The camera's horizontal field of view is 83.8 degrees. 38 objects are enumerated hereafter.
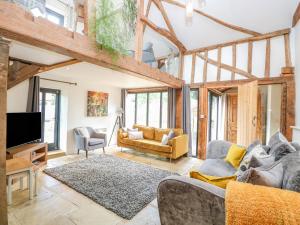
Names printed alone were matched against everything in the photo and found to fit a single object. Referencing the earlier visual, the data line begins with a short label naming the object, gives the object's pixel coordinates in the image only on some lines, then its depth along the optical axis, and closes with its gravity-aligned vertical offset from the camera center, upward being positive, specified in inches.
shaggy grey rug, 94.6 -49.2
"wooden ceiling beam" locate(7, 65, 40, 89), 132.7 +30.5
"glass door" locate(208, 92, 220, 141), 218.8 -0.9
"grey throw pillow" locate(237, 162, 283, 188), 46.9 -18.3
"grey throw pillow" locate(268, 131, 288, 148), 84.0 -12.6
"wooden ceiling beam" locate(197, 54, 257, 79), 164.4 +49.5
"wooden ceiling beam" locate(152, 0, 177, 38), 159.2 +100.6
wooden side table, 88.4 -32.2
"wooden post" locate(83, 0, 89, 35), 86.5 +50.2
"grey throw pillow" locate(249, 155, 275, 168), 63.1 -18.4
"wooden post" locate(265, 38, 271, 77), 155.1 +53.2
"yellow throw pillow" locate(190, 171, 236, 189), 55.6 -22.1
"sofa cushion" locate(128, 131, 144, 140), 203.5 -26.8
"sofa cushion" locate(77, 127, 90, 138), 186.0 -22.0
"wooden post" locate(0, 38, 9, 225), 51.8 -5.6
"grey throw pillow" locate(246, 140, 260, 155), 101.9 -19.0
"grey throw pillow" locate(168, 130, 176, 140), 179.1 -23.0
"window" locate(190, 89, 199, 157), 202.5 -4.8
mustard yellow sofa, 171.0 -32.9
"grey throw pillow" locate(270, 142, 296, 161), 70.4 -14.8
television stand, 118.2 -31.5
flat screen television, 121.7 -13.1
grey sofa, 43.8 -24.1
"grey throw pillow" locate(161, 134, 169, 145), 178.4 -28.3
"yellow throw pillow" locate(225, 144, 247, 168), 104.3 -26.0
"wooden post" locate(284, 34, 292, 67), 145.7 +56.4
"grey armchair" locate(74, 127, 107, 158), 176.2 -30.7
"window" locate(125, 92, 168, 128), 231.5 +6.4
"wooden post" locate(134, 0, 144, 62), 126.7 +61.3
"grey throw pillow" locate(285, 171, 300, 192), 44.4 -18.3
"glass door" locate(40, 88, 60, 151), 174.1 -3.4
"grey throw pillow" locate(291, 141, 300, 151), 81.3 -15.3
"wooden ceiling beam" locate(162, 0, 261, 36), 160.6 +86.6
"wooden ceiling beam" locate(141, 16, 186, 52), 137.7 +81.9
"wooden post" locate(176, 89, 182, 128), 203.9 +7.1
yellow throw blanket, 36.0 -20.6
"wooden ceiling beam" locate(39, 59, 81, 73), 119.0 +36.2
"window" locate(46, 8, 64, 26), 106.3 +64.7
